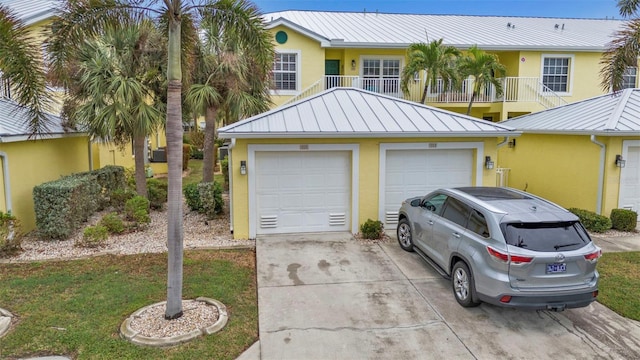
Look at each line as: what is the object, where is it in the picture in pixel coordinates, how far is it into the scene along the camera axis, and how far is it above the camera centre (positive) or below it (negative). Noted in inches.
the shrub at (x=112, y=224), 423.5 -79.3
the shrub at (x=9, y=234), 352.2 -75.6
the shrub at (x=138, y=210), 443.8 -69.9
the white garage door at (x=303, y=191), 421.7 -45.9
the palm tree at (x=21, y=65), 279.4 +54.1
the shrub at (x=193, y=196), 515.5 -62.6
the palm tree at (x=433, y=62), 639.8 +131.1
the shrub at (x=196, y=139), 1213.7 +19.6
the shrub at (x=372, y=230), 408.5 -81.0
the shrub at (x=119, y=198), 514.6 -64.2
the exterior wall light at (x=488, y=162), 448.4 -16.7
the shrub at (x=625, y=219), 440.5 -75.5
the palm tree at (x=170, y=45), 225.1 +56.8
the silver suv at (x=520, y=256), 227.0 -60.7
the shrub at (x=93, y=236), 380.5 -83.1
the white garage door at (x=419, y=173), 444.5 -28.2
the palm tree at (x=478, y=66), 658.2 +128.1
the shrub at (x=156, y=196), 551.1 -66.1
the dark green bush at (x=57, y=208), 389.4 -59.3
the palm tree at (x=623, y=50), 369.4 +86.7
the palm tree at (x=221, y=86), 491.2 +72.2
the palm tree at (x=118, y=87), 447.5 +63.4
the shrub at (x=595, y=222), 436.5 -77.8
